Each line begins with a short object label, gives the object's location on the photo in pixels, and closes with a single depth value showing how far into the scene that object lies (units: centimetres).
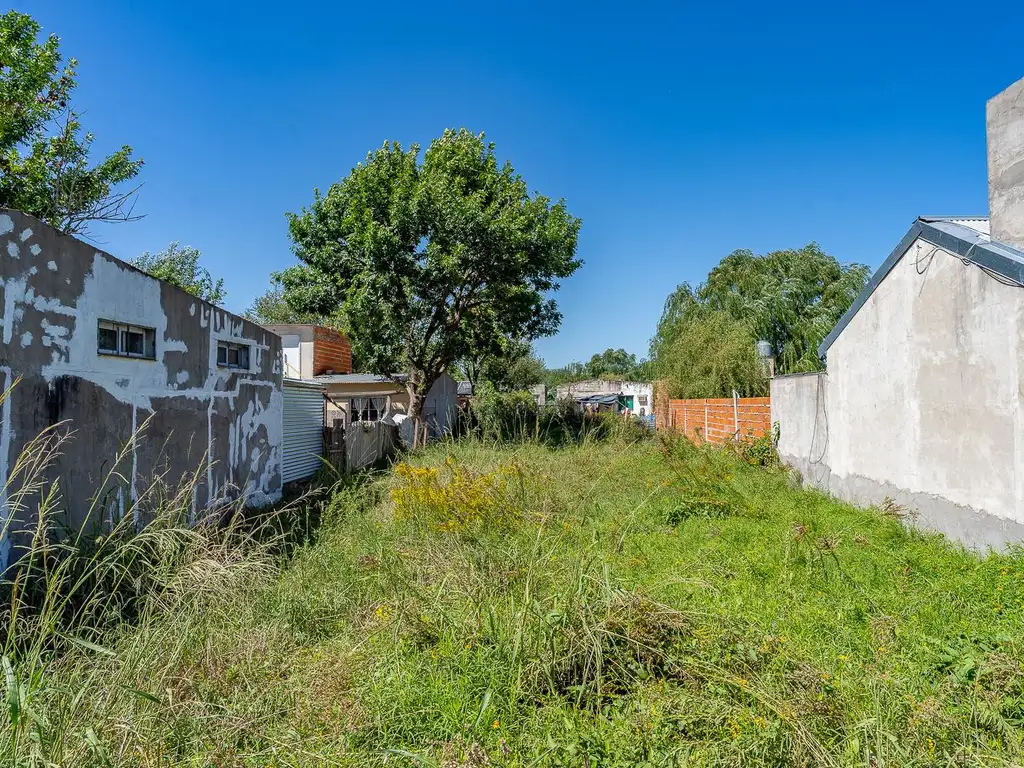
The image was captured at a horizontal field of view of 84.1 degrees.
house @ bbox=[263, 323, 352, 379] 1975
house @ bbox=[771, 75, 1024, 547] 520
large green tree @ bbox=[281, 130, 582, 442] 1479
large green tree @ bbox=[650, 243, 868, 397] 1777
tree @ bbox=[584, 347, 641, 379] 8331
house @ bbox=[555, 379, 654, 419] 3708
